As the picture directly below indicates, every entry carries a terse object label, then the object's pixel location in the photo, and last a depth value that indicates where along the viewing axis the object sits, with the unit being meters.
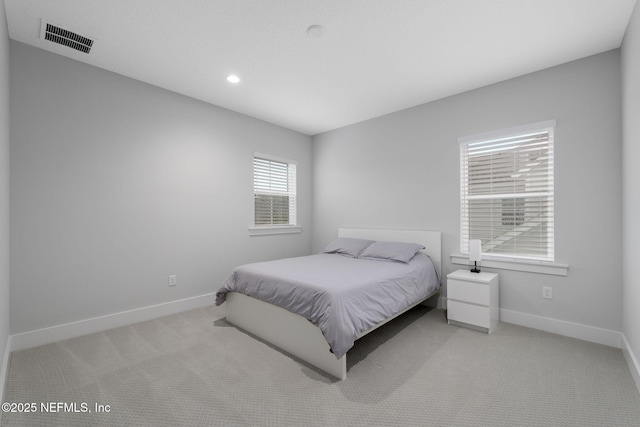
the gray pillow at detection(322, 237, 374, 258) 3.84
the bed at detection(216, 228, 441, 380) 2.09
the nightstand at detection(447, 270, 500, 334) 2.80
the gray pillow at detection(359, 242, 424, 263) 3.34
